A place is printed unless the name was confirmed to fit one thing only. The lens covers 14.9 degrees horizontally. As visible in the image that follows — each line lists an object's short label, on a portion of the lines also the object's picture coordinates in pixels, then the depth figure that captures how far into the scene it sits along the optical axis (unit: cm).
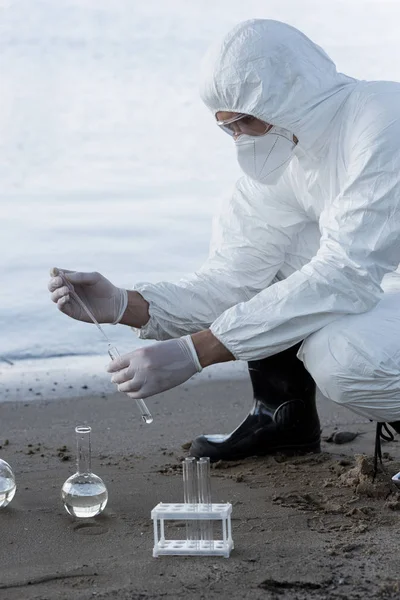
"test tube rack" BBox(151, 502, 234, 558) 326
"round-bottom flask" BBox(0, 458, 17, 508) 375
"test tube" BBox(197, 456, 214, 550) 331
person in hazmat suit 371
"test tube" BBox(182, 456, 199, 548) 333
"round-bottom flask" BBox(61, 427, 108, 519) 365
